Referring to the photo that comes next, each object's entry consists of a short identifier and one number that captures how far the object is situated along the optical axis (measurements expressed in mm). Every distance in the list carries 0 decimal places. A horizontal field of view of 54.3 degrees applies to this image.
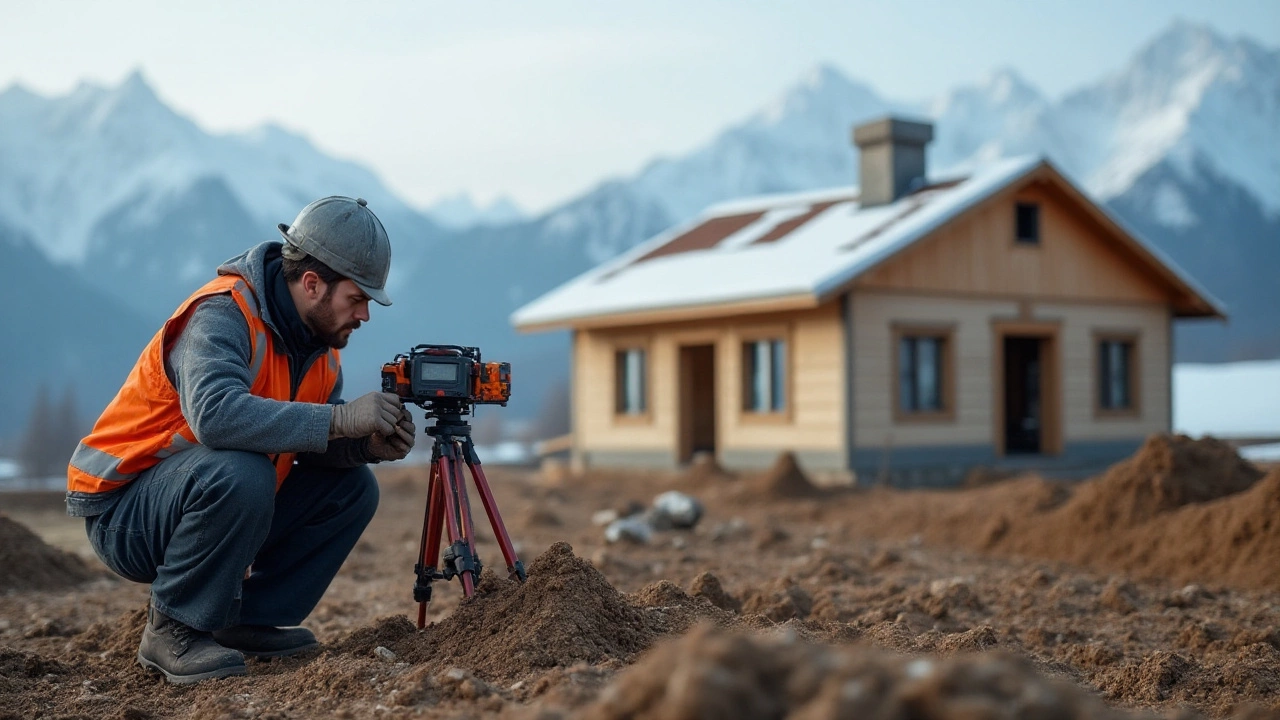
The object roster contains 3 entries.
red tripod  4043
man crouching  3857
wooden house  14789
